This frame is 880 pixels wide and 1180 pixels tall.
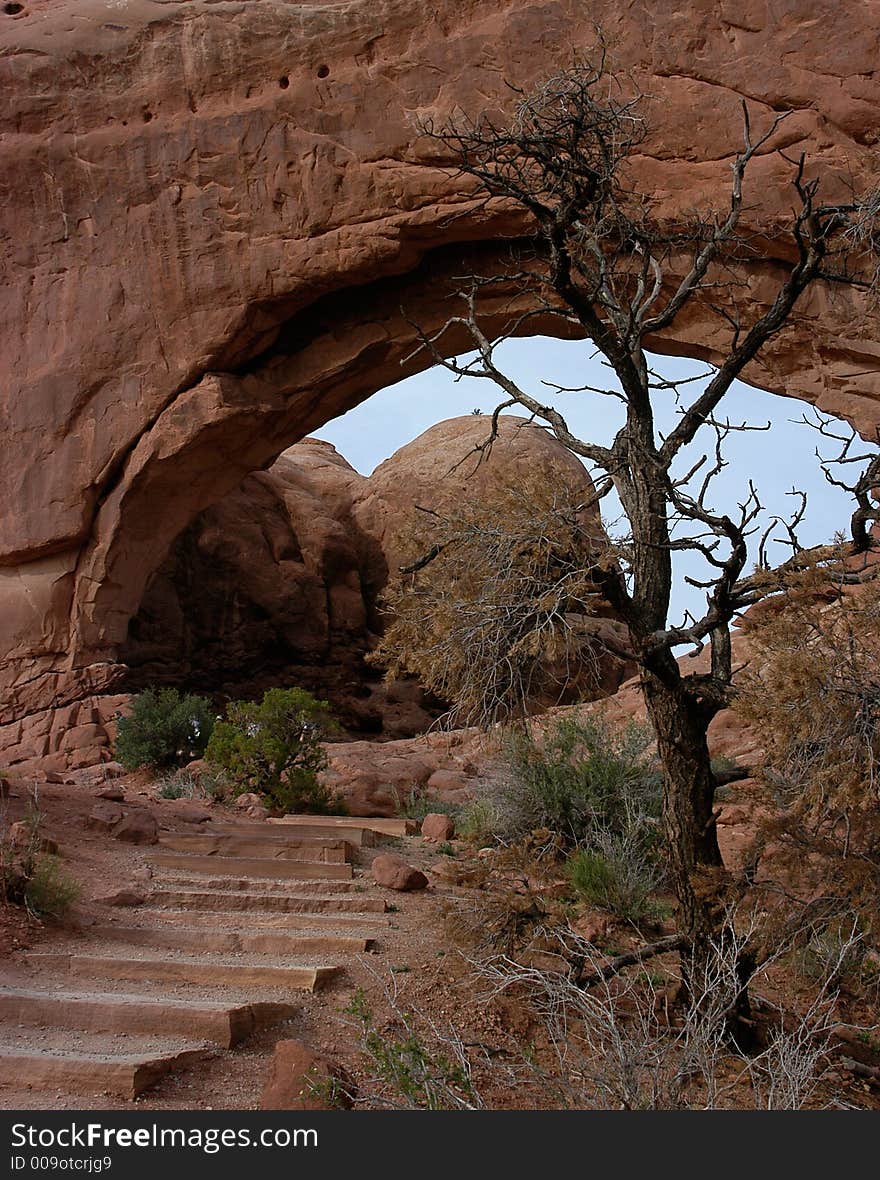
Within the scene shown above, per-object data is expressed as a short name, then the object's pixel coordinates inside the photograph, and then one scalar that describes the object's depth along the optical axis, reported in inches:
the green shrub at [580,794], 345.7
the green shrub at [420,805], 456.8
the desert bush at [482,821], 332.2
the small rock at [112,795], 400.2
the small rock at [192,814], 382.9
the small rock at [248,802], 422.0
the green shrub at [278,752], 434.0
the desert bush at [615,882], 277.3
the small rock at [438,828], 391.2
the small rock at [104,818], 350.3
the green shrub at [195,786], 441.4
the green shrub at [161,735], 518.6
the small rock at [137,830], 345.7
